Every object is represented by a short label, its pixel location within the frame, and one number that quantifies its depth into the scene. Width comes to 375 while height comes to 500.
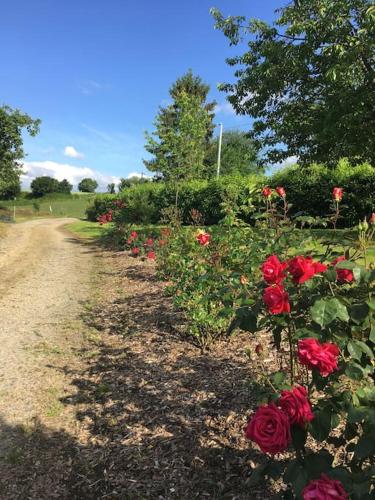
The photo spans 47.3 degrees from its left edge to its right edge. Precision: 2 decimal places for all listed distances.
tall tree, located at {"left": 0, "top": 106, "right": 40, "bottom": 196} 30.48
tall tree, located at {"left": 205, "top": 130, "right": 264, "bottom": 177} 49.98
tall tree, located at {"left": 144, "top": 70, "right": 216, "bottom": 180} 15.70
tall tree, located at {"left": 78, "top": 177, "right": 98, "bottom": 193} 108.87
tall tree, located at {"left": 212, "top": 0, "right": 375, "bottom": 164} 8.22
